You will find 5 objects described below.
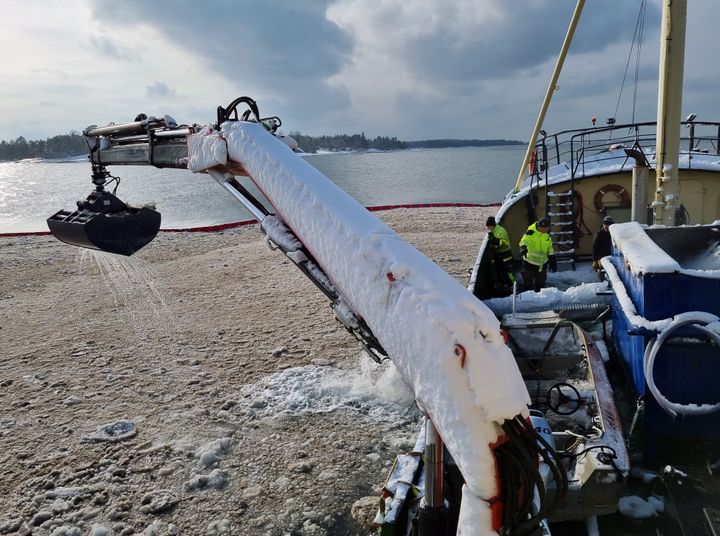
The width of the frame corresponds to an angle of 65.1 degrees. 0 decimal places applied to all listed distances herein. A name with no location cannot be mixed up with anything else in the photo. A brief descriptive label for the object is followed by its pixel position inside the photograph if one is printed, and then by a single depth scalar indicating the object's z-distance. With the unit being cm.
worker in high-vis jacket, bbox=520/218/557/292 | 799
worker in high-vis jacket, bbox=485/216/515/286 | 836
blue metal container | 402
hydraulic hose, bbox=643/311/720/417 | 390
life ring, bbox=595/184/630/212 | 955
